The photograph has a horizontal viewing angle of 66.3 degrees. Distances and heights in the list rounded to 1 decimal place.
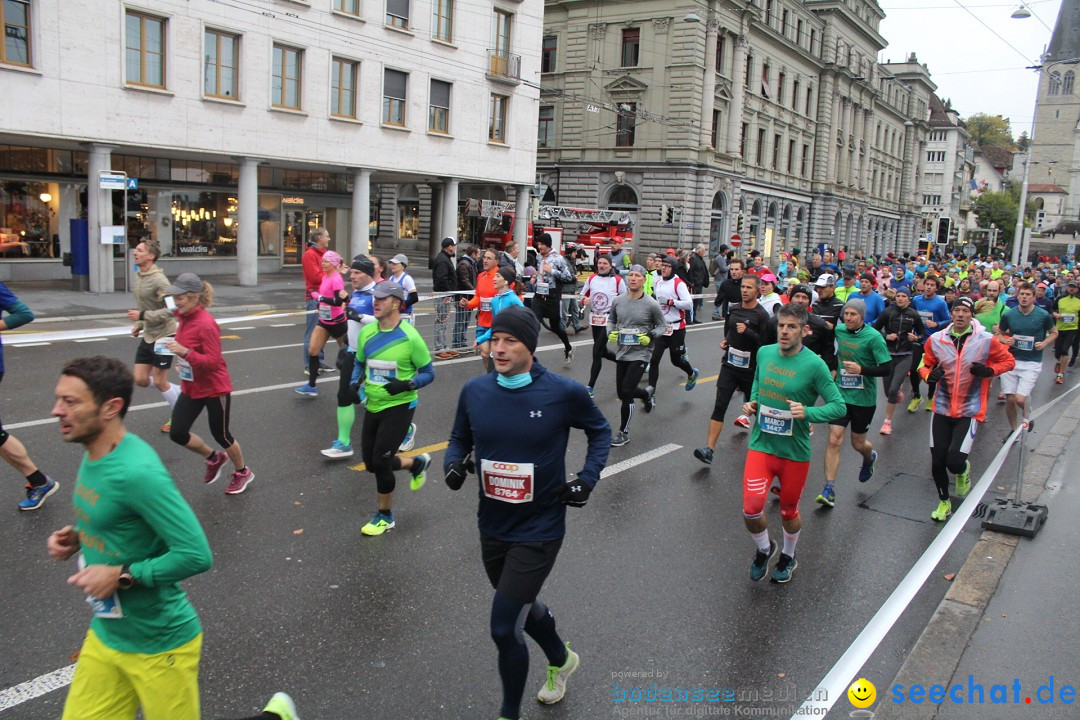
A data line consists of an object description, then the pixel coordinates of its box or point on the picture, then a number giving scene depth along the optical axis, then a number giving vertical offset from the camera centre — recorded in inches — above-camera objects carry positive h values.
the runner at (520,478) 142.6 -41.2
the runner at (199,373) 244.7 -43.6
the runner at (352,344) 289.6 -41.8
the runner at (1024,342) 397.4 -34.0
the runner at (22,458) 233.0 -66.9
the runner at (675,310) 441.4 -30.0
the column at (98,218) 797.2 +4.3
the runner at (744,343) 339.0 -34.7
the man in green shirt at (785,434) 213.3 -45.0
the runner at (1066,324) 591.5 -33.9
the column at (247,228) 952.3 +3.1
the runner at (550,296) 562.9 -33.4
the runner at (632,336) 344.5 -34.9
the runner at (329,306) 386.9 -32.9
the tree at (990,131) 5999.0 +1021.2
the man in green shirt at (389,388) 235.9 -42.4
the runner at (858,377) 294.8 -41.5
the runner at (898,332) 399.5 -31.5
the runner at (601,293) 418.9 -22.5
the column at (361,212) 1079.6 +32.4
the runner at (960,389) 274.4 -39.3
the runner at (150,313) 309.3 -32.4
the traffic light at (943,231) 1546.5 +70.4
